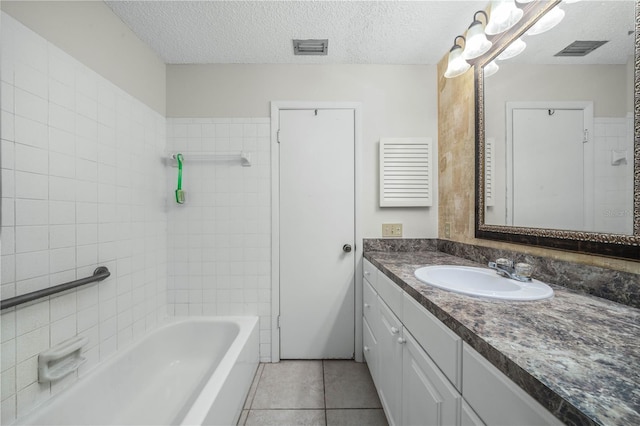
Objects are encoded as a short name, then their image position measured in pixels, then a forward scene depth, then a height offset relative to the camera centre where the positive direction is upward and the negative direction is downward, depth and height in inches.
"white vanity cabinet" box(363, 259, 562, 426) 18.7 -19.4
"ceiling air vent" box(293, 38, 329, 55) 61.3 +46.3
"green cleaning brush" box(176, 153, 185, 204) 65.6 +8.9
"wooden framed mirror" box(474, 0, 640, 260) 29.7 +12.5
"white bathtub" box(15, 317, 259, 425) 38.3 -36.7
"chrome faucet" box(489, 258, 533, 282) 37.7 -10.1
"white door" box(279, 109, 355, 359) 69.6 -5.4
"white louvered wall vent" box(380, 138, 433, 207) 68.7 +12.2
